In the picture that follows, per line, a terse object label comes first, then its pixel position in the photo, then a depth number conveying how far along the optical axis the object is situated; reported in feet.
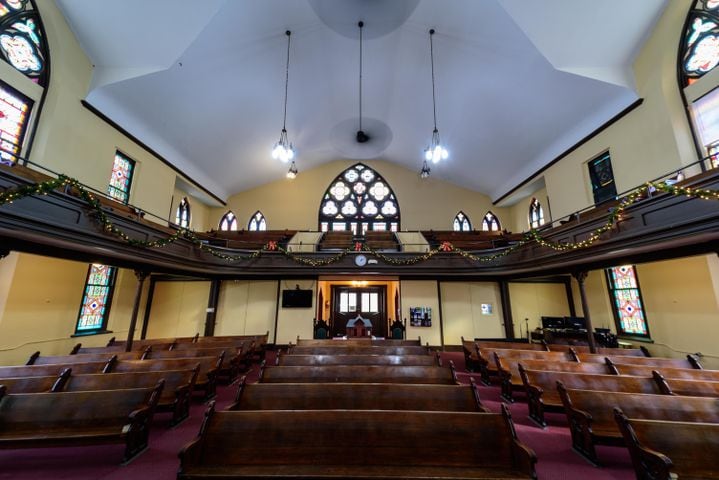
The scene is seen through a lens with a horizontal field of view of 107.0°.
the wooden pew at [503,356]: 15.51
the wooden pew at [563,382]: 10.55
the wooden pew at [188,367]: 13.12
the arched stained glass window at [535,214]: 34.38
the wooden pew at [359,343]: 18.22
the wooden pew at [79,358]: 14.22
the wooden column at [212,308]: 29.07
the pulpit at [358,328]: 33.14
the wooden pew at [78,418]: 8.20
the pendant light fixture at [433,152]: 21.11
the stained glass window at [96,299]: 22.48
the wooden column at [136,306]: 19.02
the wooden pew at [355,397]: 8.20
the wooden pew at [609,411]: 8.25
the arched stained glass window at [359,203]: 42.70
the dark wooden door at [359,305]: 34.73
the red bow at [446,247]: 26.99
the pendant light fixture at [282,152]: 19.99
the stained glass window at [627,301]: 22.36
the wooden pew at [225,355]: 16.74
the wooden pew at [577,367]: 13.12
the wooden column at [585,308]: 18.63
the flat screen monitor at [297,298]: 30.73
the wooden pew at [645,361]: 13.82
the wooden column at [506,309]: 29.48
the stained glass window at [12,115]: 16.74
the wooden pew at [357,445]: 5.83
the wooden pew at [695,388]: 10.24
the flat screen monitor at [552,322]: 27.17
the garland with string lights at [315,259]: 10.93
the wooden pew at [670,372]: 11.66
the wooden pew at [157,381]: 10.40
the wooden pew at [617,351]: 18.20
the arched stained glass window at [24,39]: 17.13
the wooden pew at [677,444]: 6.35
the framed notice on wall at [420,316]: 30.22
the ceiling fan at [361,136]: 30.35
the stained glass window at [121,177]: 23.67
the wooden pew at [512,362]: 14.57
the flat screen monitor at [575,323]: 25.55
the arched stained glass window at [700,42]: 17.66
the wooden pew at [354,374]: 10.95
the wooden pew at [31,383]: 10.10
